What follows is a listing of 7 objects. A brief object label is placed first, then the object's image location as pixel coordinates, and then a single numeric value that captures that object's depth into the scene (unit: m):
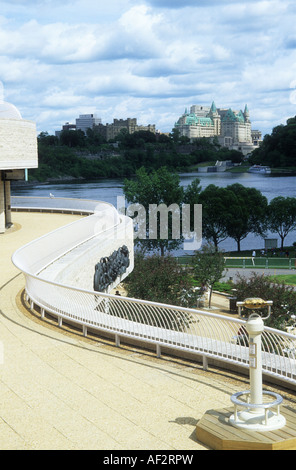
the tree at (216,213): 64.19
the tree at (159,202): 62.41
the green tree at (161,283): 26.36
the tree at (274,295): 24.31
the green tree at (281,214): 66.31
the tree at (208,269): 36.03
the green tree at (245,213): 63.88
